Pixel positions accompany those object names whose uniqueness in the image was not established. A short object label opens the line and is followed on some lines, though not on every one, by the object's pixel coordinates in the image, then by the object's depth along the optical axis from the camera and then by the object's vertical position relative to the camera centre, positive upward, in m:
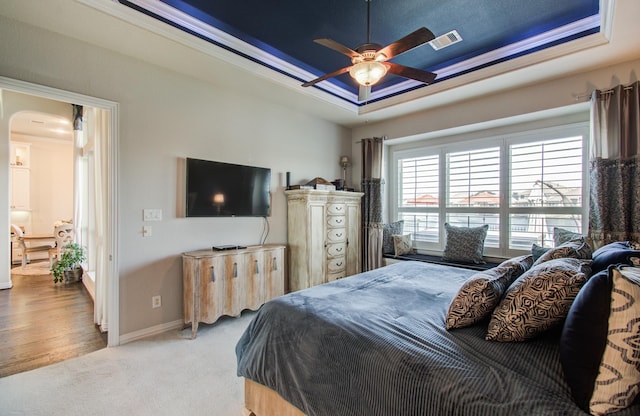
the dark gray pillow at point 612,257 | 1.39 -0.24
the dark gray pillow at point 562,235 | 3.16 -0.30
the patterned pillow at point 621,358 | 0.83 -0.43
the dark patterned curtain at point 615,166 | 2.69 +0.39
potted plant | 4.58 -0.91
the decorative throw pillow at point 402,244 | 4.50 -0.56
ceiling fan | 1.98 +1.11
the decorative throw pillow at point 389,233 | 4.67 -0.40
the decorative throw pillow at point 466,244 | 3.82 -0.48
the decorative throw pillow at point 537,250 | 3.13 -0.46
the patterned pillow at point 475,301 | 1.37 -0.44
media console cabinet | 2.91 -0.78
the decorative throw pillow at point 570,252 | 1.68 -0.26
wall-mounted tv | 3.15 +0.21
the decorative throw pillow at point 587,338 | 0.89 -0.41
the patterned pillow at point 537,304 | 1.18 -0.39
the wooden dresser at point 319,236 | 3.85 -0.39
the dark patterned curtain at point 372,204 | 4.56 +0.06
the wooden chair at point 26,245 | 5.73 -0.79
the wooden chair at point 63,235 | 5.48 -0.51
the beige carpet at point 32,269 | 5.37 -1.18
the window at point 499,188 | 3.43 +0.27
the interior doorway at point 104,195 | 2.46 +0.12
